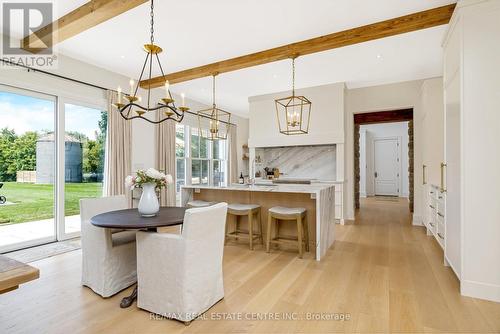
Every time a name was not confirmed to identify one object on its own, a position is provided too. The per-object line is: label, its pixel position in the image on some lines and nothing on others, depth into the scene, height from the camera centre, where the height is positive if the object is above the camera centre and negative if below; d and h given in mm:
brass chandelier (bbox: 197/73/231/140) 7105 +1191
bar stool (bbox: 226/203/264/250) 3652 -714
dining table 2033 -447
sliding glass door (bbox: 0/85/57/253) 3523 -1
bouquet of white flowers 2383 -105
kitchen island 3312 -490
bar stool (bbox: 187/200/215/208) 3946 -557
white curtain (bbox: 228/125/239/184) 7965 +390
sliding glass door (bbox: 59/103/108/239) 4152 +175
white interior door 9719 +43
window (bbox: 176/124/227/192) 6410 +234
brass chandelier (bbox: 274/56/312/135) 5801 +1222
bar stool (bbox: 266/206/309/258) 3283 -758
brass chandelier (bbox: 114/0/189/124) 2188 +615
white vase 2383 -317
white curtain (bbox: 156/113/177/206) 5406 +306
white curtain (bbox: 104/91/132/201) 4469 +254
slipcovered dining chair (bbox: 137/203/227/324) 1944 -778
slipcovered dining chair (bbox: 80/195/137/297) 2326 -839
